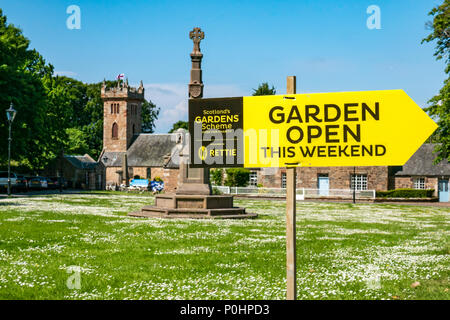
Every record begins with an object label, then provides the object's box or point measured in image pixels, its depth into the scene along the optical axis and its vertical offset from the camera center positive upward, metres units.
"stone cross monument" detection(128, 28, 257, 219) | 21.05 -1.22
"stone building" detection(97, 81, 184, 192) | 73.50 +4.24
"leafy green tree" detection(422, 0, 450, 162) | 29.03 +6.33
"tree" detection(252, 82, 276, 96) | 78.88 +13.20
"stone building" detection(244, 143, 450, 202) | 48.59 -0.48
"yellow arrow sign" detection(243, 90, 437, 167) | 4.72 +0.42
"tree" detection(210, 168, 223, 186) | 53.06 -0.54
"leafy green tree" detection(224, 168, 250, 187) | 51.47 -0.63
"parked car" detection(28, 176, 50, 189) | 51.60 -1.34
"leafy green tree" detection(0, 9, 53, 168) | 38.22 +5.96
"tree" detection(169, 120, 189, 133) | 89.66 +8.31
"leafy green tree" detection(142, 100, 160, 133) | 94.69 +10.56
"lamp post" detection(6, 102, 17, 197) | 31.91 +3.71
